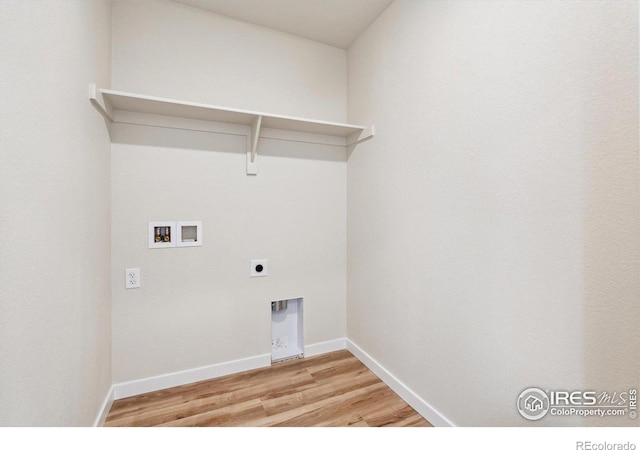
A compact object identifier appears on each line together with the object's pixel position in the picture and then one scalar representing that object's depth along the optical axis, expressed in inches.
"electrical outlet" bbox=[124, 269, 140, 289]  67.6
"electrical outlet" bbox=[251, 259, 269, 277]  81.0
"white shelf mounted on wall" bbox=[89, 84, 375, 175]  60.9
